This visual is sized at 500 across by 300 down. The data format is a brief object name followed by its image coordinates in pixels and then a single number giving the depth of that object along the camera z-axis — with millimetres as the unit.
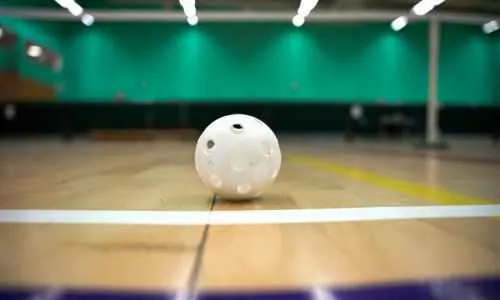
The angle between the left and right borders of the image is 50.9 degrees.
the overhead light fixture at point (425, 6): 13059
